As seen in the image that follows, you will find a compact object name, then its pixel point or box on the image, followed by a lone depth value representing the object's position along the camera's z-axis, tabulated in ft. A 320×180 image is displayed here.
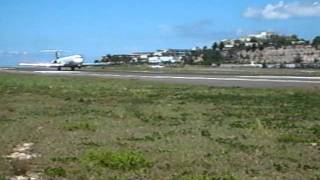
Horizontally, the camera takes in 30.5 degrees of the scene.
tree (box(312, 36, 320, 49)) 522.15
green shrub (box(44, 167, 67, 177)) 39.37
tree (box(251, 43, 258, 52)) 572.06
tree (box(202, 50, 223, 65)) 511.48
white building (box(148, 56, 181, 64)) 565.82
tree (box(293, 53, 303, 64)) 472.93
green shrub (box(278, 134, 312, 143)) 55.21
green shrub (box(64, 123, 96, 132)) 63.77
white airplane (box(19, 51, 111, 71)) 357.82
